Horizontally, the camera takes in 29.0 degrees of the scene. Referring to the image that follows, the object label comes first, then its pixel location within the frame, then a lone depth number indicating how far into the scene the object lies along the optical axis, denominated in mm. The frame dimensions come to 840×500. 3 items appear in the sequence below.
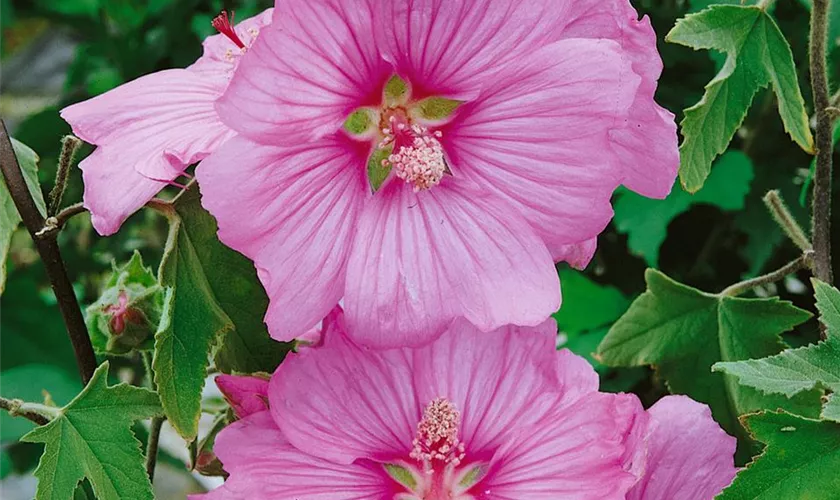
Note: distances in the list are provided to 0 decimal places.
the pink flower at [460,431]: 271
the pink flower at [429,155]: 252
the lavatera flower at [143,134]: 256
